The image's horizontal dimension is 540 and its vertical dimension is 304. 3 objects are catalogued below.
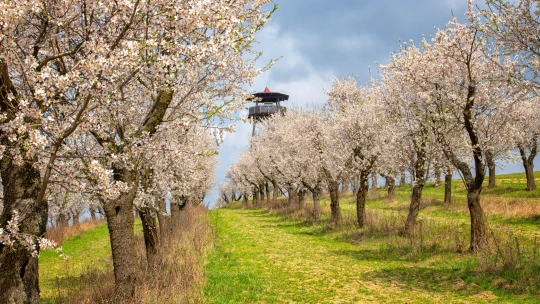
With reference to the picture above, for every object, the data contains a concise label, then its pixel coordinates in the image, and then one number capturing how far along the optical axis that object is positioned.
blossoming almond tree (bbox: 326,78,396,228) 23.11
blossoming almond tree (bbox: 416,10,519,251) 14.50
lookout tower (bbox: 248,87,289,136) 85.44
